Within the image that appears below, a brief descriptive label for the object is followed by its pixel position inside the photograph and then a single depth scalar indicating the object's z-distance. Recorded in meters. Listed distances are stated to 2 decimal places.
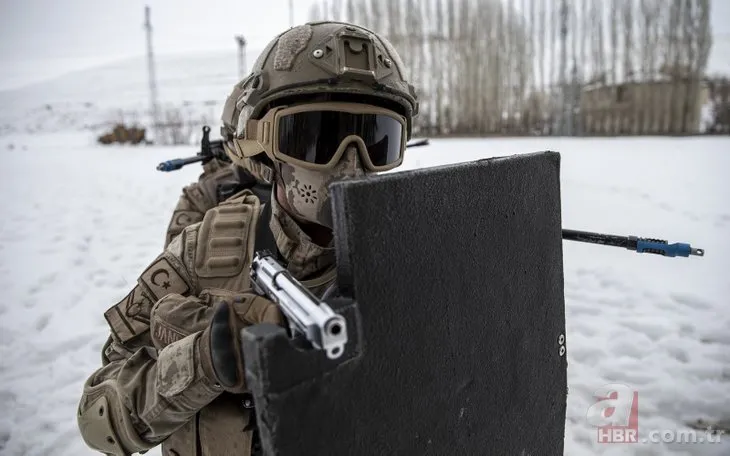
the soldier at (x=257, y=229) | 1.21
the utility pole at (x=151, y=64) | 17.45
